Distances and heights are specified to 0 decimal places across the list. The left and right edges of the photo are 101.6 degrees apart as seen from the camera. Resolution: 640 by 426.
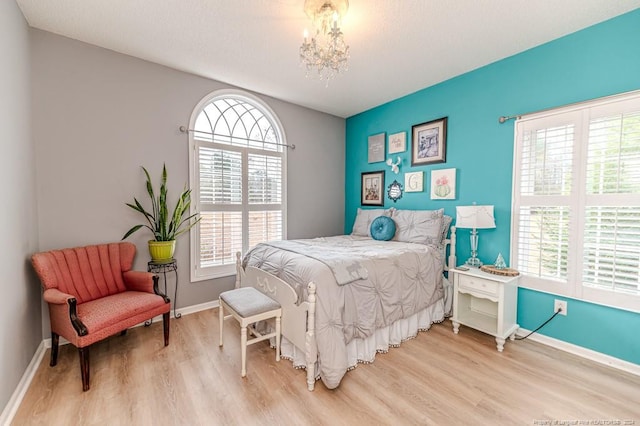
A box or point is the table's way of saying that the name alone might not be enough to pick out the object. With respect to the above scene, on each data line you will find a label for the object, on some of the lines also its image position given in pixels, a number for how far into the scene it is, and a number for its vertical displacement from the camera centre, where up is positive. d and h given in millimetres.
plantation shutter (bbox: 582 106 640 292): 1972 +30
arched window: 3131 +337
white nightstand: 2311 -951
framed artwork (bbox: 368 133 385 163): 3941 +892
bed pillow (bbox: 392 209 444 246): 2953 -241
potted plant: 2617 -182
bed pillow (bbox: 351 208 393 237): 3599 -207
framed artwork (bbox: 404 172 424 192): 3443 +328
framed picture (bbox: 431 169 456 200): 3105 +267
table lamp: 2543 -133
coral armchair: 1829 -774
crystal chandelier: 1821 +1197
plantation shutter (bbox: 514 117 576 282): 2301 +110
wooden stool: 1933 -813
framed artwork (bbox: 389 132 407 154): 3641 +902
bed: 1827 -710
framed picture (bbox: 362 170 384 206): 3998 +270
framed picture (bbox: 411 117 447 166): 3205 +821
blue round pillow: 3229 -289
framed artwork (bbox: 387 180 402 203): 3729 +213
